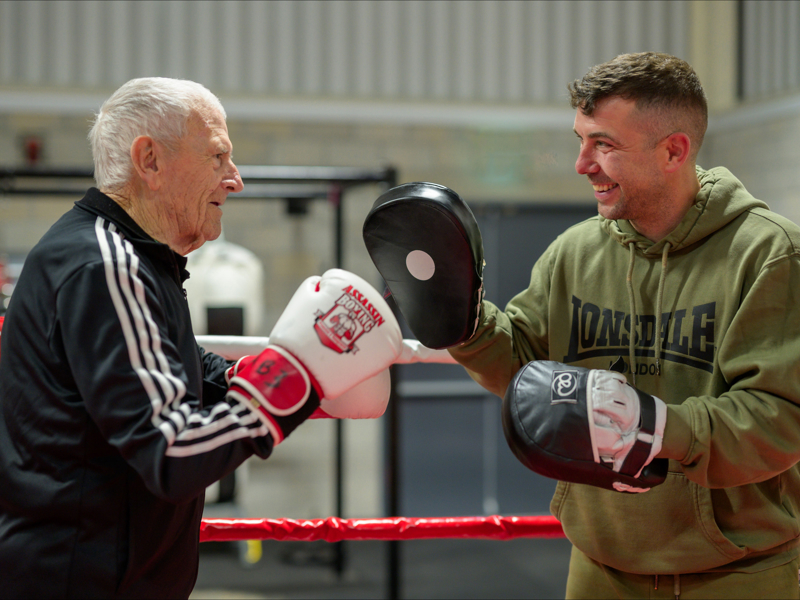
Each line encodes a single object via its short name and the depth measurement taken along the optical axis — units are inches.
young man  43.7
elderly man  37.2
